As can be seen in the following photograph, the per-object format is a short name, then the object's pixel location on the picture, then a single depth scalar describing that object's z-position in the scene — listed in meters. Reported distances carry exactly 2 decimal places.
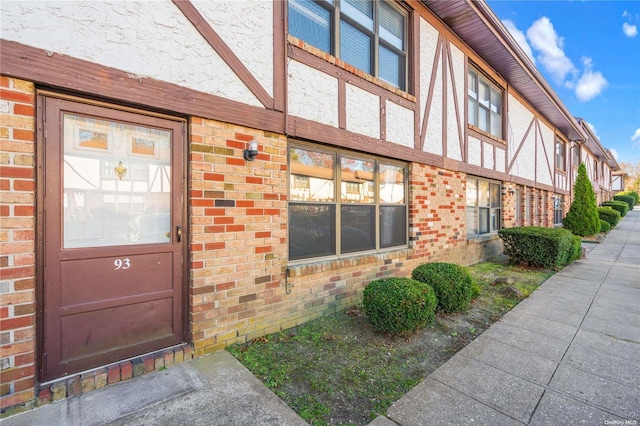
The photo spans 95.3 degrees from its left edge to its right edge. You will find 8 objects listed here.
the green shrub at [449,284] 3.85
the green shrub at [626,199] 29.92
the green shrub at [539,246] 6.45
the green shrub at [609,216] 16.06
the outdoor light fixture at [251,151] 3.03
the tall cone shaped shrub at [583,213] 12.07
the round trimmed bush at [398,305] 3.16
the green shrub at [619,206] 21.89
